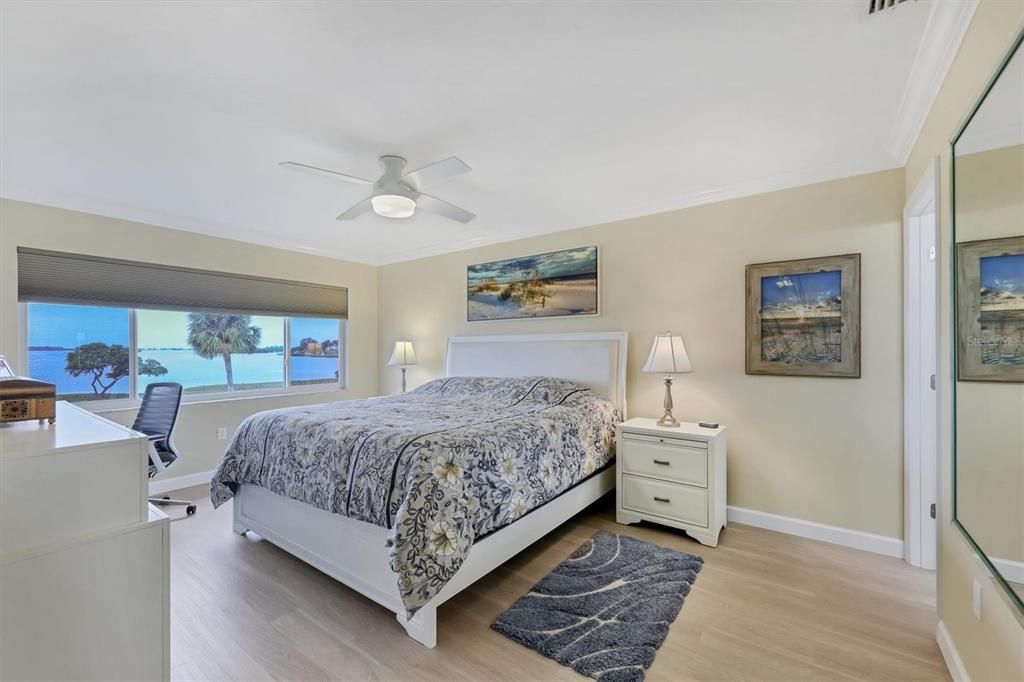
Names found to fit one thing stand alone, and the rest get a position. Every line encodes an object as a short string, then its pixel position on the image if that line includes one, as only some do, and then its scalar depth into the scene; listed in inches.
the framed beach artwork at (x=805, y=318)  106.3
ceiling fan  94.2
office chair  122.6
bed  72.0
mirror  44.3
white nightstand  107.0
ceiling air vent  57.8
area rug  69.4
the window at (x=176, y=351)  133.3
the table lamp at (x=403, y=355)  188.1
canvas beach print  149.7
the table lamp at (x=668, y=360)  117.3
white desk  32.3
